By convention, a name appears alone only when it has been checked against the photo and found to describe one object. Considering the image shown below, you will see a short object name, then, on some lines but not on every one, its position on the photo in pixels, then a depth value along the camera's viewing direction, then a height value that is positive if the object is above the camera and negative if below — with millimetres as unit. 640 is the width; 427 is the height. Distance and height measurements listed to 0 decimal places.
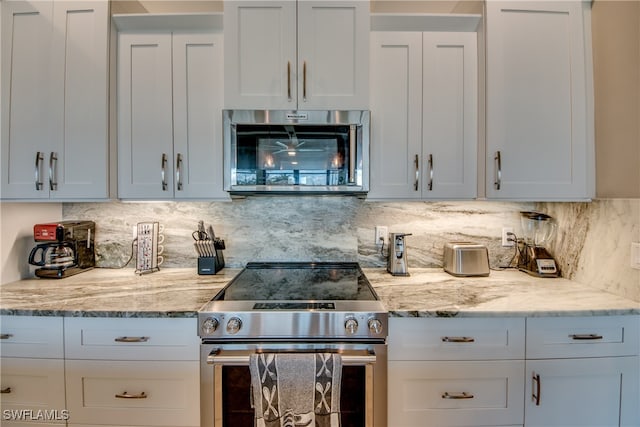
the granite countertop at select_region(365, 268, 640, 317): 1276 -403
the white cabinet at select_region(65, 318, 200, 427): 1276 -659
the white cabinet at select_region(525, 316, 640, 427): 1290 -687
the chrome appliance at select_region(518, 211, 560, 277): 1782 -212
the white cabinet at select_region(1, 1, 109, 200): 1572 +628
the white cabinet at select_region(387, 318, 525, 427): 1284 -667
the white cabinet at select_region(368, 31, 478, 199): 1609 +515
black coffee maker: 1665 -214
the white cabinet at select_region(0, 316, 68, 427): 1286 -661
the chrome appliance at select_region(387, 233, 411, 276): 1785 -262
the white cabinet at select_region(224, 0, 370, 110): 1556 +813
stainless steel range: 1233 -549
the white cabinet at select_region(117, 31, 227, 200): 1613 +537
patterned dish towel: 1175 -677
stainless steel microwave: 1535 +304
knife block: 1808 -315
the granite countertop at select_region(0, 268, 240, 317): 1269 -393
